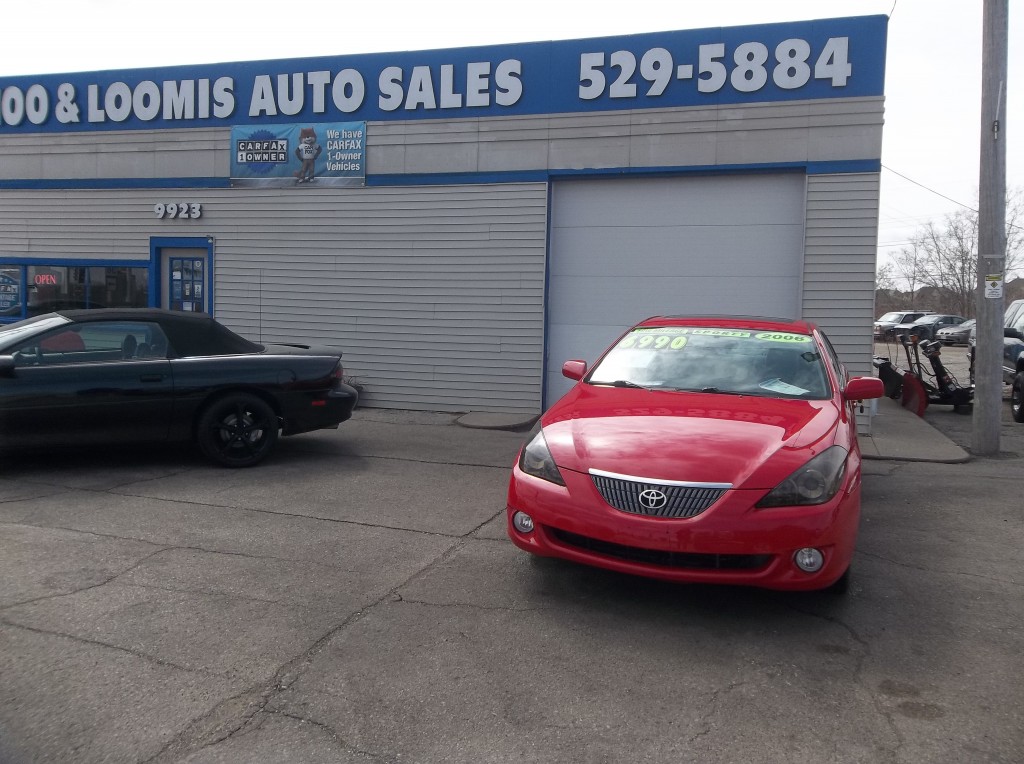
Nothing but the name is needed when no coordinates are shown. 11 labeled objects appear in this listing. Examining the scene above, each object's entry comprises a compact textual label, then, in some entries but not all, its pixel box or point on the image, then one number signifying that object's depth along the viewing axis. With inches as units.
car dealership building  422.3
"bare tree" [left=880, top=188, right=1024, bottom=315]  1925.4
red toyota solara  156.6
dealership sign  418.6
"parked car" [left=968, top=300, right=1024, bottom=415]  498.9
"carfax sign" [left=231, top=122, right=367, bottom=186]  488.7
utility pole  359.6
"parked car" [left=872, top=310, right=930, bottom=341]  1470.2
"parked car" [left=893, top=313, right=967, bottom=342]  1392.7
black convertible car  272.7
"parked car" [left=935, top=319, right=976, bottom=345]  1318.9
